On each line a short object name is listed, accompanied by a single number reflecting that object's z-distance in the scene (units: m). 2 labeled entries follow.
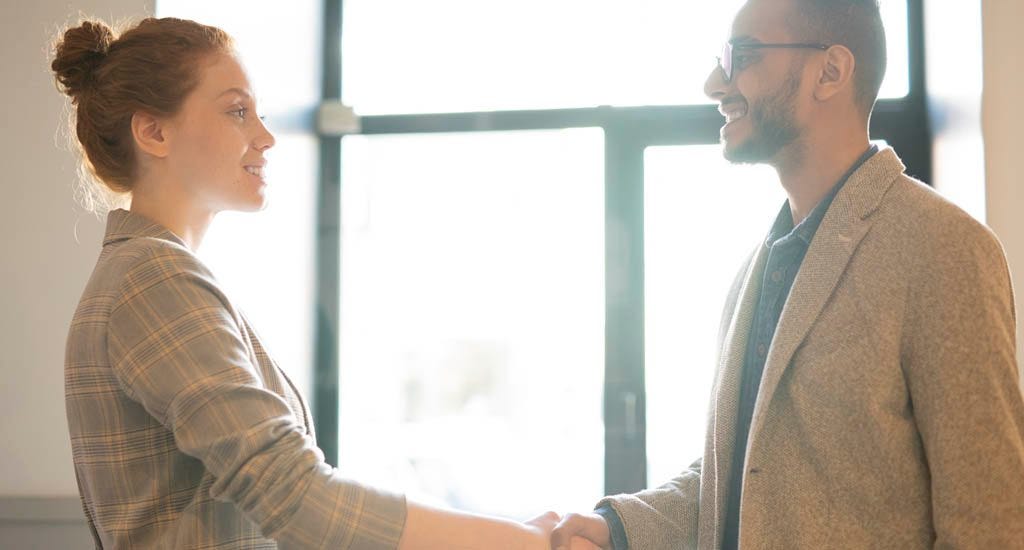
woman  1.17
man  1.15
